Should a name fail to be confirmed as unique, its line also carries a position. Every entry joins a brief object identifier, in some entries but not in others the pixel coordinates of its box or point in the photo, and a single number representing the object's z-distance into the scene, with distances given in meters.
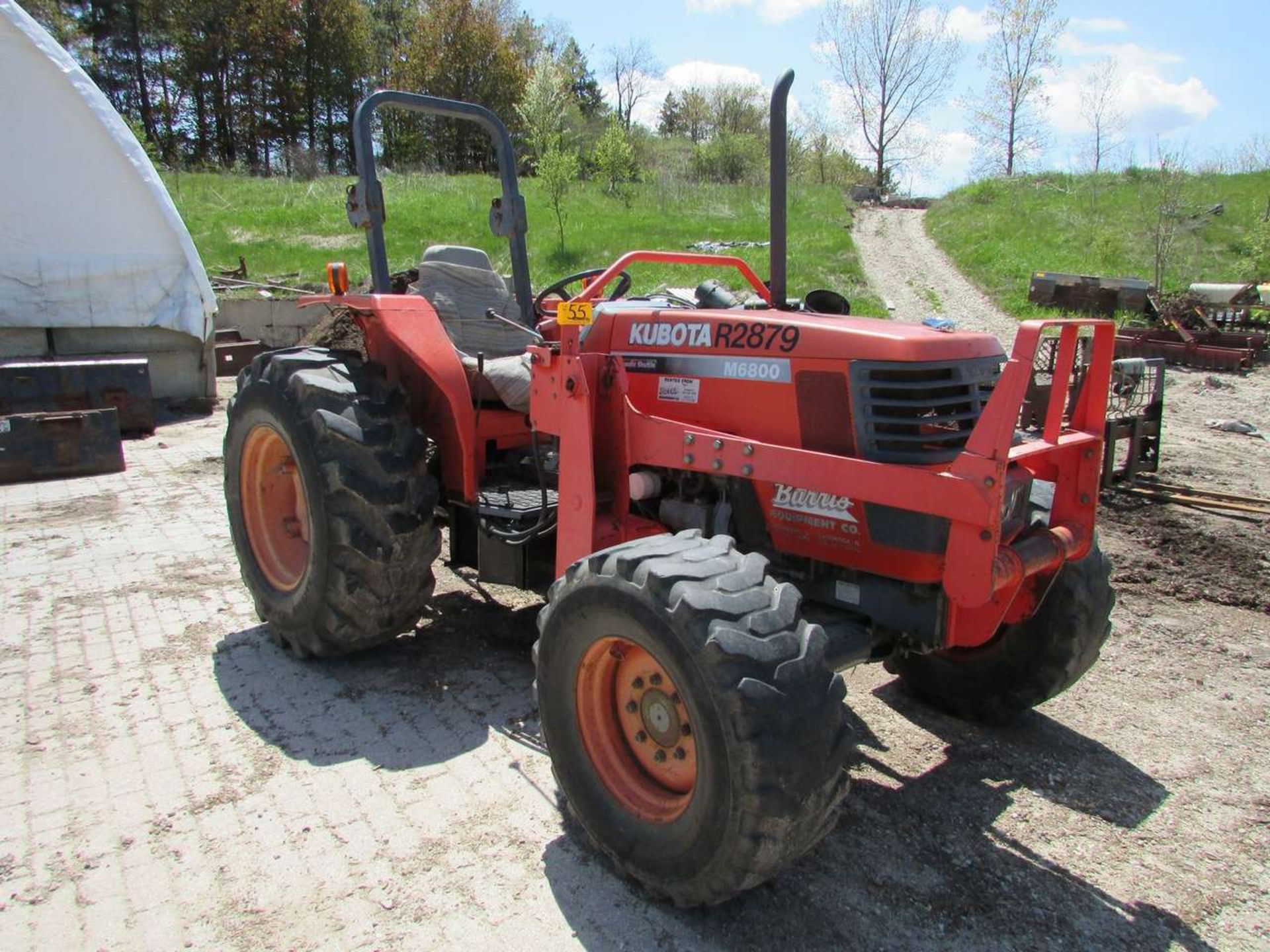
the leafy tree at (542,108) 27.45
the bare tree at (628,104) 54.81
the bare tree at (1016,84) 39.97
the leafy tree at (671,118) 57.56
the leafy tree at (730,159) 37.66
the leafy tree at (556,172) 21.33
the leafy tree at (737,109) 50.38
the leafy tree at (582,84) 52.00
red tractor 2.41
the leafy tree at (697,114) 54.03
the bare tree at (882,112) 42.72
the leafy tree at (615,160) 27.80
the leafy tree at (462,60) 42.72
